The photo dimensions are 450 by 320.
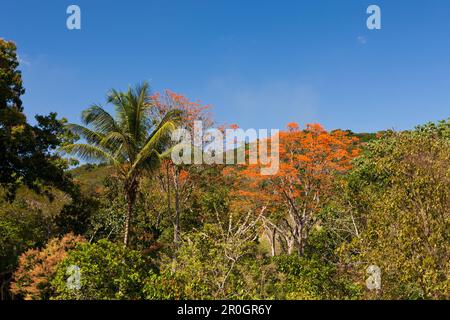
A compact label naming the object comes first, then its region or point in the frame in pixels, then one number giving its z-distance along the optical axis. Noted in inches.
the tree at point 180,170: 797.2
